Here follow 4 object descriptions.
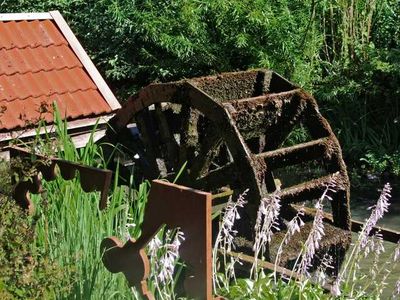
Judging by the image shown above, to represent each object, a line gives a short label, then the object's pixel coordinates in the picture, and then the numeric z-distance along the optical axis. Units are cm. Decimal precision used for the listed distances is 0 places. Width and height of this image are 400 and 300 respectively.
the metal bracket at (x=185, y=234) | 238
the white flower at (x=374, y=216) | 341
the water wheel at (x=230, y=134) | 628
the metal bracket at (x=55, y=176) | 312
